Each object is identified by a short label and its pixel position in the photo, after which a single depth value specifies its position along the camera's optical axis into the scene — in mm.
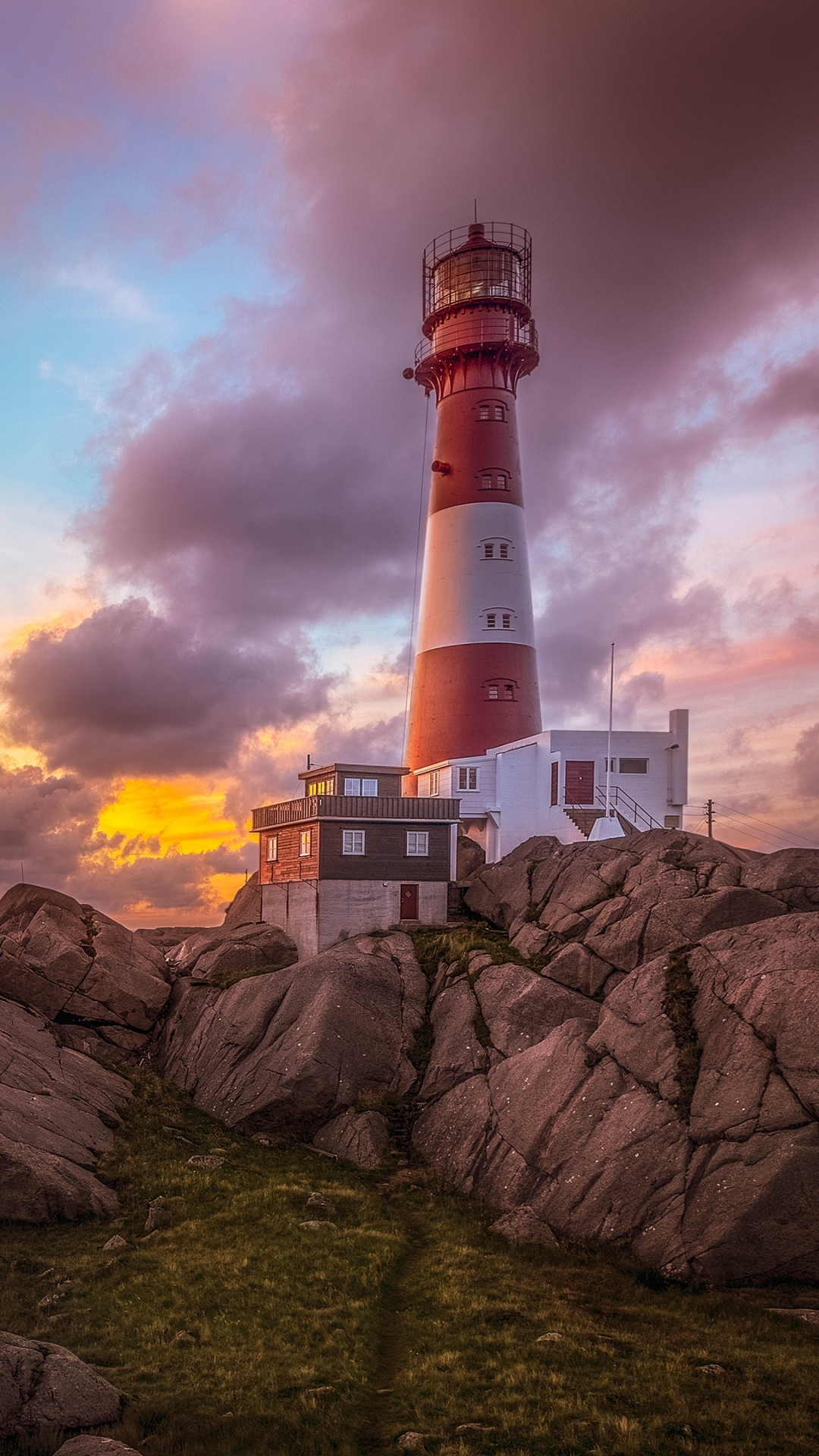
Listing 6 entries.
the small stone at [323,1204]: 29625
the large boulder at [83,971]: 45625
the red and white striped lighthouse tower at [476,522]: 60875
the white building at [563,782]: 56750
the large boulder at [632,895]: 37594
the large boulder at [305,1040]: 37250
